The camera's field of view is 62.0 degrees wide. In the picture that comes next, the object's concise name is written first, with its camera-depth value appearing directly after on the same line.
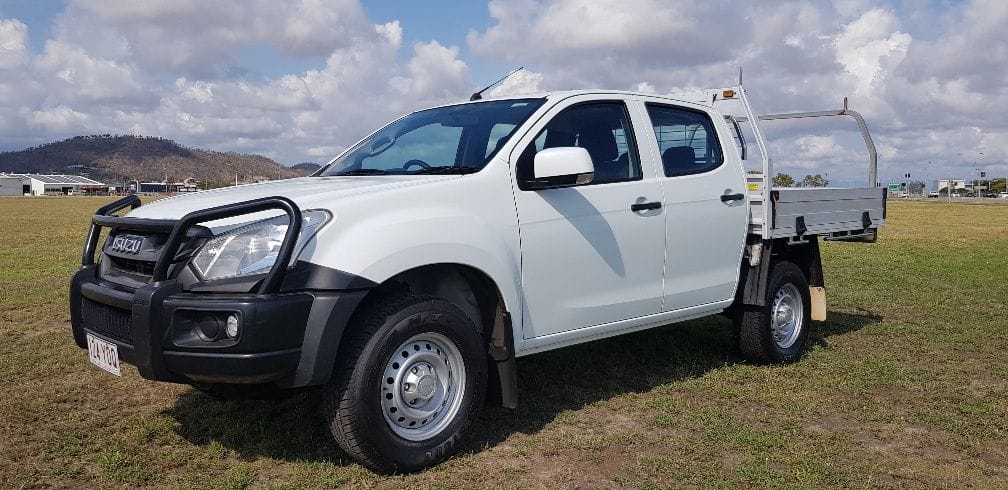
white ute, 3.48
